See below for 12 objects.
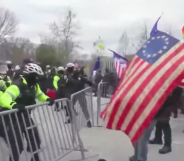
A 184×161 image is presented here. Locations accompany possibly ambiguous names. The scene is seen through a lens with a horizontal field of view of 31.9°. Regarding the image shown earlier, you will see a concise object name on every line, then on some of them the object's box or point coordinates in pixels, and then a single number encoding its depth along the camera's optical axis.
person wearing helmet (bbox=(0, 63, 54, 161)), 4.07
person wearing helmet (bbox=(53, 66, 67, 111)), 8.62
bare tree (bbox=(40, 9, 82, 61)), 40.09
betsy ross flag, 3.83
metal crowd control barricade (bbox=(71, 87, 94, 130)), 5.92
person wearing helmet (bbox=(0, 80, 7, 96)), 5.62
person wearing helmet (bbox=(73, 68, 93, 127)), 8.30
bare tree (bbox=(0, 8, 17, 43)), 51.25
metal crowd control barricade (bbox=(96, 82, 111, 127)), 8.52
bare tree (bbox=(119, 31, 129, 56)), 46.31
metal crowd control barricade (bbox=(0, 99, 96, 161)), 4.04
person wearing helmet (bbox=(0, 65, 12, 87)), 8.54
